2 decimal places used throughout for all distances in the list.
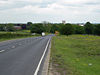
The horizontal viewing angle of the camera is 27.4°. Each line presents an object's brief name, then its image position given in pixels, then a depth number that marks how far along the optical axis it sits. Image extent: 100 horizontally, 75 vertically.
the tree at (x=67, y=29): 95.06
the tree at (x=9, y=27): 138.75
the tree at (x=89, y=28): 137.73
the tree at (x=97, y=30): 121.97
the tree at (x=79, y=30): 141.95
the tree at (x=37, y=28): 156.12
